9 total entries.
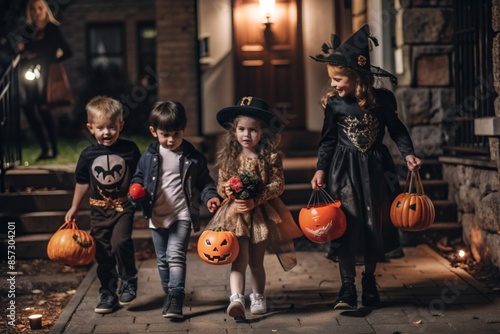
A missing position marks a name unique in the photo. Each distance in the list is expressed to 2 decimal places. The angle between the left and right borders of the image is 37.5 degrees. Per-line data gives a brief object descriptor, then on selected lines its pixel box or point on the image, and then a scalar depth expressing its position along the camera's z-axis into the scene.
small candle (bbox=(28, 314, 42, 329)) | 5.21
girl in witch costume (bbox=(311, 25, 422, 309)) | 5.37
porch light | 10.69
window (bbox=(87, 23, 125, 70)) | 18.25
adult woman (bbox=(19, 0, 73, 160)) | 9.71
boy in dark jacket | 5.32
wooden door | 11.38
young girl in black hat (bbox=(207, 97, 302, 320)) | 5.19
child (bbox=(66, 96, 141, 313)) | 5.48
